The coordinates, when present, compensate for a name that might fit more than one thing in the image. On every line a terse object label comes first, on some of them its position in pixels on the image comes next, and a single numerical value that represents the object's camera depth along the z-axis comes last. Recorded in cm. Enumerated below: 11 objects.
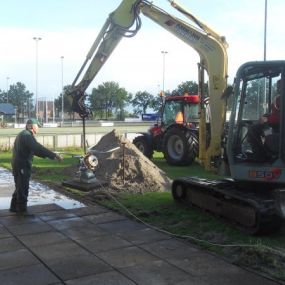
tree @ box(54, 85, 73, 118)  10478
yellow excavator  777
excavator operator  796
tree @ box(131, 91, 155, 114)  9896
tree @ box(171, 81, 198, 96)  7969
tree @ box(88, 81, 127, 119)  10126
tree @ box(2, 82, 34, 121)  12332
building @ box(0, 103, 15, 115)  9990
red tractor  1752
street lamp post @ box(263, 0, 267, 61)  2764
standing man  944
